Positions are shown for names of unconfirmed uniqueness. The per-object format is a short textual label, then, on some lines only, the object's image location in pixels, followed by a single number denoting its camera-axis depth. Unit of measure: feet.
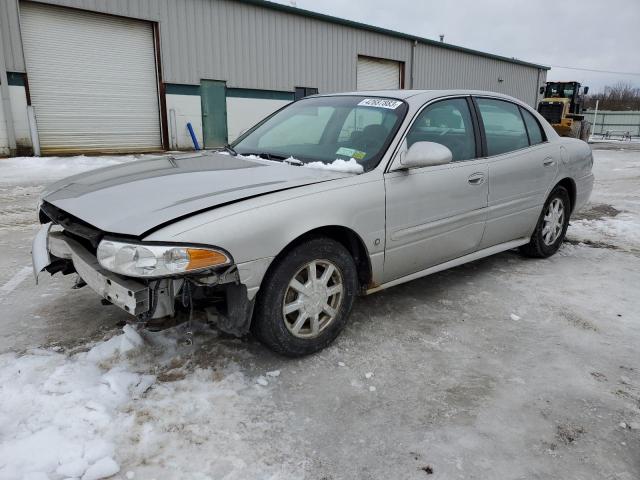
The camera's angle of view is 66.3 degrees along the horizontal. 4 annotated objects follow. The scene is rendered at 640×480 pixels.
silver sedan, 7.79
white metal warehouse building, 38.32
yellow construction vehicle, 71.41
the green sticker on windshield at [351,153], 10.59
